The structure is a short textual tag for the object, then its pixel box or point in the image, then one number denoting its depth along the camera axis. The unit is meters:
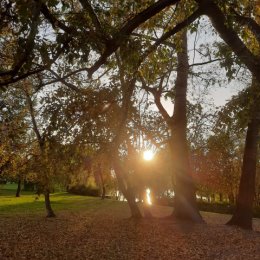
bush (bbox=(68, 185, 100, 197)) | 39.84
